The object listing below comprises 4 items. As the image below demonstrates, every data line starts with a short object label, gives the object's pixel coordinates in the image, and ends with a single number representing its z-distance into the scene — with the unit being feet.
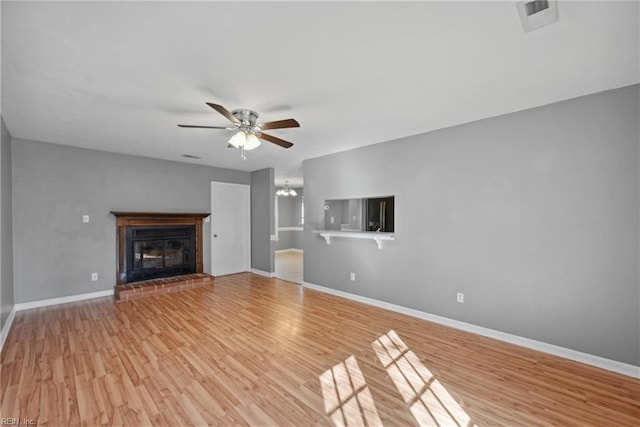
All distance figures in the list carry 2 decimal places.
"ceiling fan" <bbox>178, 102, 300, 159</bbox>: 8.43
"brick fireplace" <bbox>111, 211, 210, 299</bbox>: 15.58
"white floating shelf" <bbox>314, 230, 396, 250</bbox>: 12.96
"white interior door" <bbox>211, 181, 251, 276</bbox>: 20.00
